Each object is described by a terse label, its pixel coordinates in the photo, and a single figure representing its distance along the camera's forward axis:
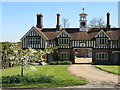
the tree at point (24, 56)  13.08
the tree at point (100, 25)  50.32
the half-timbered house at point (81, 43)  31.29
